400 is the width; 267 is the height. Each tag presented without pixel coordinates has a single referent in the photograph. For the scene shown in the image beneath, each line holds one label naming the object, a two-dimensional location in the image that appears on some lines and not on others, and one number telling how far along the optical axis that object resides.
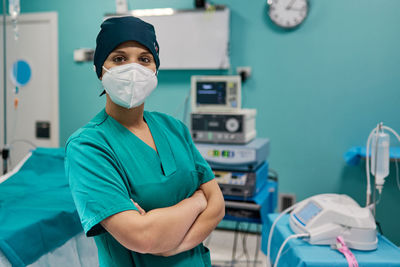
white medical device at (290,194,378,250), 1.29
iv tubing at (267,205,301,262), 1.50
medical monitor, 2.23
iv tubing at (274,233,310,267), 1.34
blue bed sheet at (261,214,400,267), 1.22
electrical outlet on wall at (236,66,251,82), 3.10
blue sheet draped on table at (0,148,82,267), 1.37
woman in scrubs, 0.81
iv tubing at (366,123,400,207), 1.45
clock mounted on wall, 2.91
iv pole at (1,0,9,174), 1.68
